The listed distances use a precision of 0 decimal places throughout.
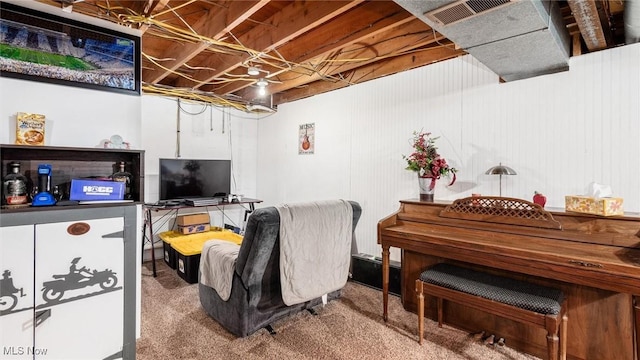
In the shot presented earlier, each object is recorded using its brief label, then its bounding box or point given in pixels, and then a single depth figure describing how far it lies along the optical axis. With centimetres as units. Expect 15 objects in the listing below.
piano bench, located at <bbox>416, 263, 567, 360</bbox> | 173
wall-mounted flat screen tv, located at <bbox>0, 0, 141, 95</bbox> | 169
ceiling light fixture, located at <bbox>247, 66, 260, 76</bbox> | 323
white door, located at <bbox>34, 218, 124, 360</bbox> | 162
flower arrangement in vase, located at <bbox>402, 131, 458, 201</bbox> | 268
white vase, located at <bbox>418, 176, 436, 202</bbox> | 273
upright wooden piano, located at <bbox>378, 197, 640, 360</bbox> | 173
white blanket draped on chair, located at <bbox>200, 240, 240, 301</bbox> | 226
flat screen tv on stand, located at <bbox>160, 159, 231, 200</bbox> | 406
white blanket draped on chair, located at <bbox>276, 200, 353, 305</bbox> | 224
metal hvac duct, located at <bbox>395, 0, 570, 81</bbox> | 156
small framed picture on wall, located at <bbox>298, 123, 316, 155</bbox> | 426
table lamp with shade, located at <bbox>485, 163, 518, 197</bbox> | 234
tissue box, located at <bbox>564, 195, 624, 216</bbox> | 190
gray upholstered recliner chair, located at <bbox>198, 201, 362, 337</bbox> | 208
